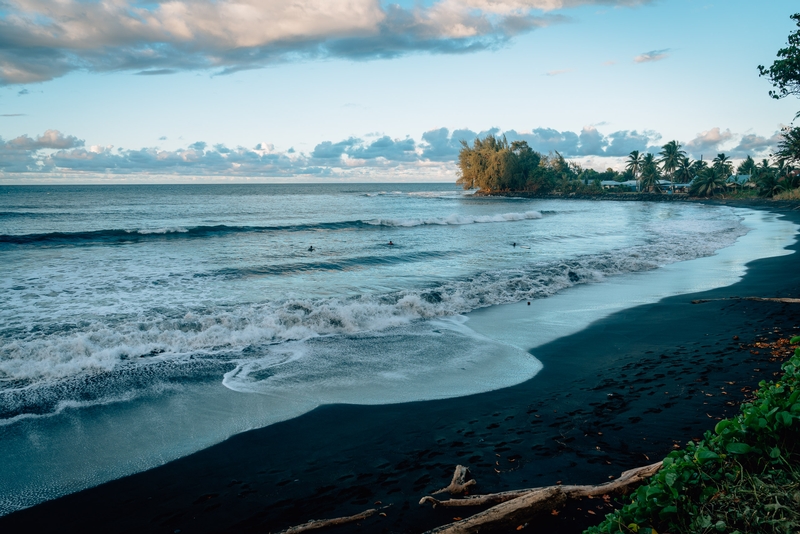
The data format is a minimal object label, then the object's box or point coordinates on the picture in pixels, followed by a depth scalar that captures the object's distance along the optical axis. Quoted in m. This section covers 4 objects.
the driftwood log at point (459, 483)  4.12
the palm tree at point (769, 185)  63.29
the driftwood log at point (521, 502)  3.45
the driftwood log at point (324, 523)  3.68
